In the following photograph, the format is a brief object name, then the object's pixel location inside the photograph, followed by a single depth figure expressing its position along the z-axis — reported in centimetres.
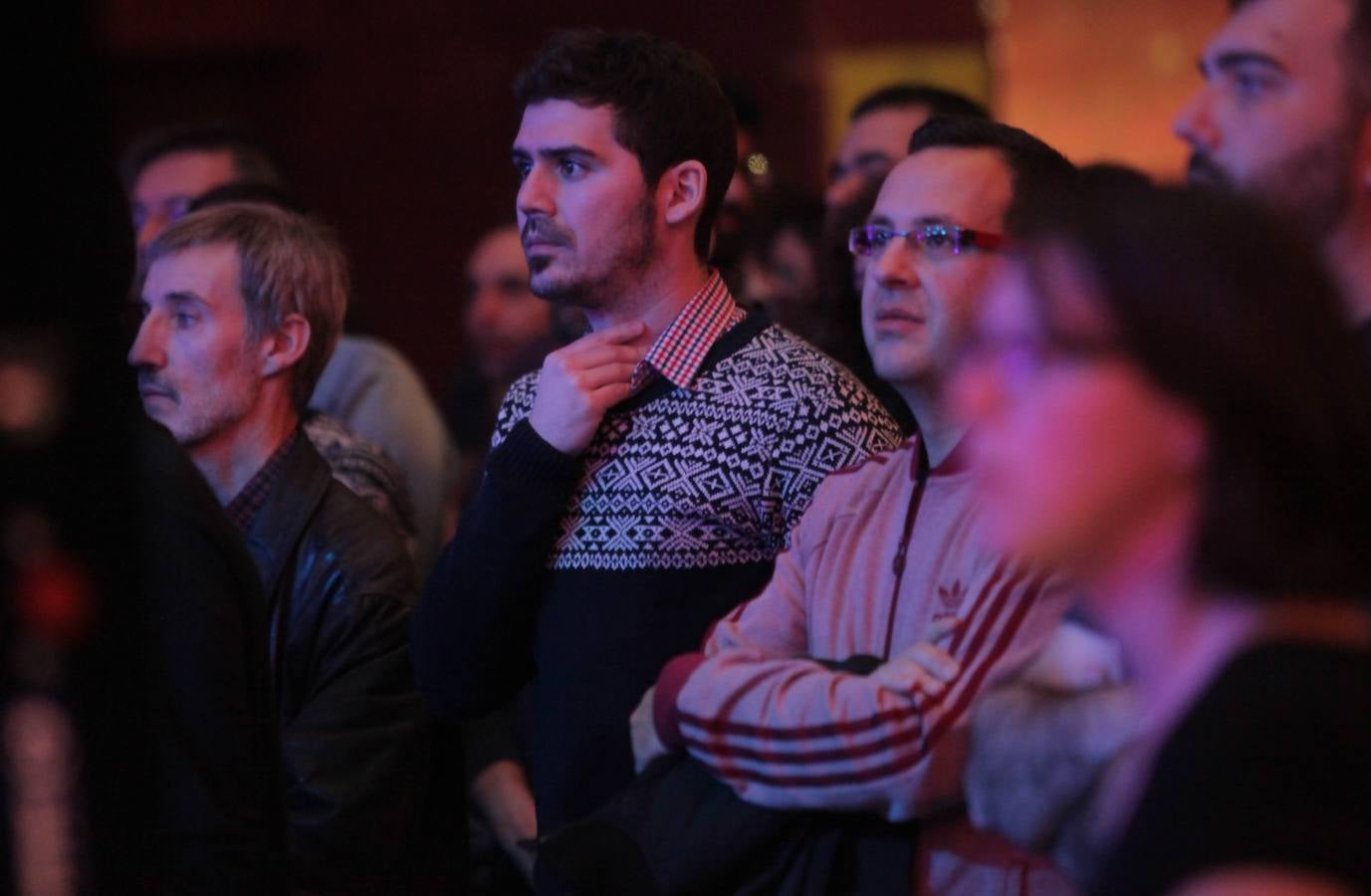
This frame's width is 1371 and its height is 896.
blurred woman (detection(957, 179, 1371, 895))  217
